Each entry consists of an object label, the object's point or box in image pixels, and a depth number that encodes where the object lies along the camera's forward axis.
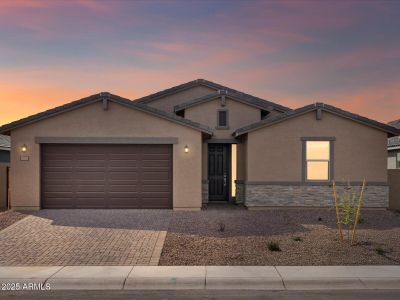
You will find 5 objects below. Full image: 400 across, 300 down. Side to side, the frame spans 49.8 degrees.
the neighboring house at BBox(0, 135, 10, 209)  19.09
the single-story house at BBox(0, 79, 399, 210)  17.30
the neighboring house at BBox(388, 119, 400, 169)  26.57
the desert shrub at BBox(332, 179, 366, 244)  11.94
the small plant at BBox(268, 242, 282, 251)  10.95
